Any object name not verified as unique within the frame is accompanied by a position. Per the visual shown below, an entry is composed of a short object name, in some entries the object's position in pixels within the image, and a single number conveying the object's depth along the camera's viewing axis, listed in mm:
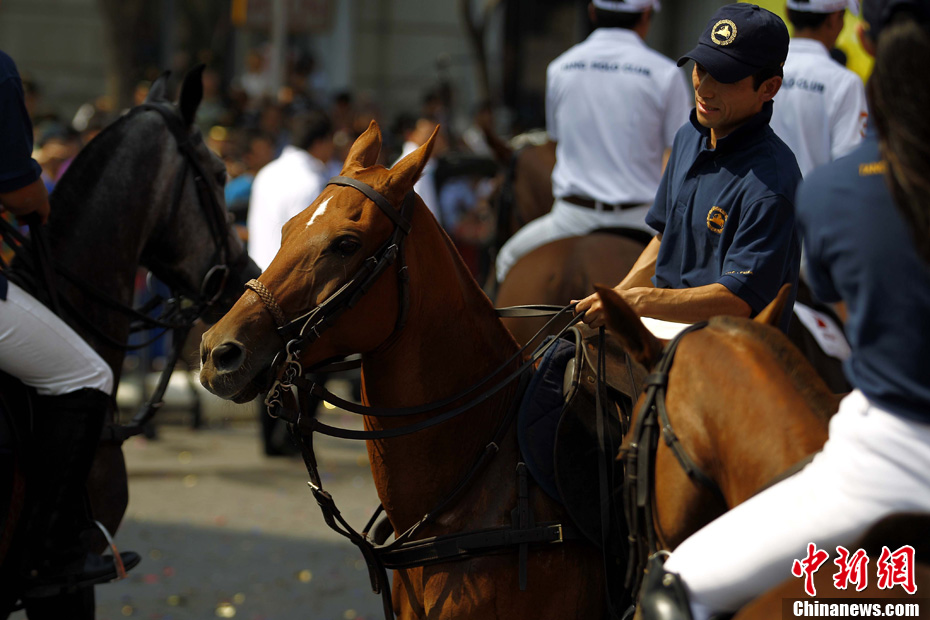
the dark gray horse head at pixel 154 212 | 8336
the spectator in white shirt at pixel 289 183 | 15687
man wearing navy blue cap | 5887
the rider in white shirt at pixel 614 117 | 11086
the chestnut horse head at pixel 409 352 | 5762
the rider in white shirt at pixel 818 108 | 9930
